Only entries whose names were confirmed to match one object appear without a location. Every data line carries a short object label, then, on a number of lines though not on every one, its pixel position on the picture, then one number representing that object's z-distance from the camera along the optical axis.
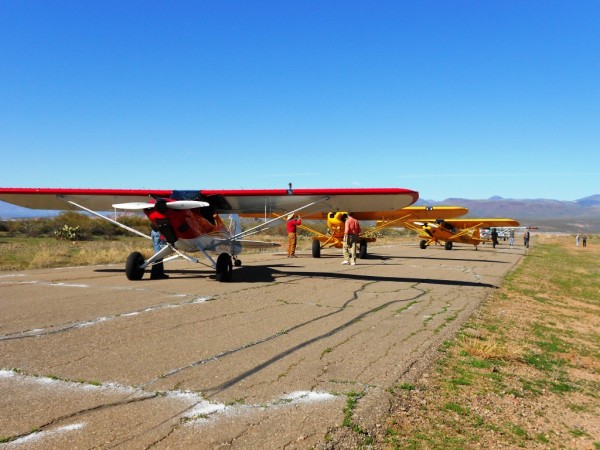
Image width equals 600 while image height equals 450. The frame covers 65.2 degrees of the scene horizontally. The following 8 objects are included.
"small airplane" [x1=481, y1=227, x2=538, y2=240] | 74.72
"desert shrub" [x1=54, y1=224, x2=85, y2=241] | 30.00
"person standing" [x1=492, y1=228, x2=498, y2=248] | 42.99
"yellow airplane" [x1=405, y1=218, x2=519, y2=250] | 33.12
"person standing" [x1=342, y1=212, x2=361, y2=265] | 16.86
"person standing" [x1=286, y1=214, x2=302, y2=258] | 21.75
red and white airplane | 11.12
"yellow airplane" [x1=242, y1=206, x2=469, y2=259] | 22.28
